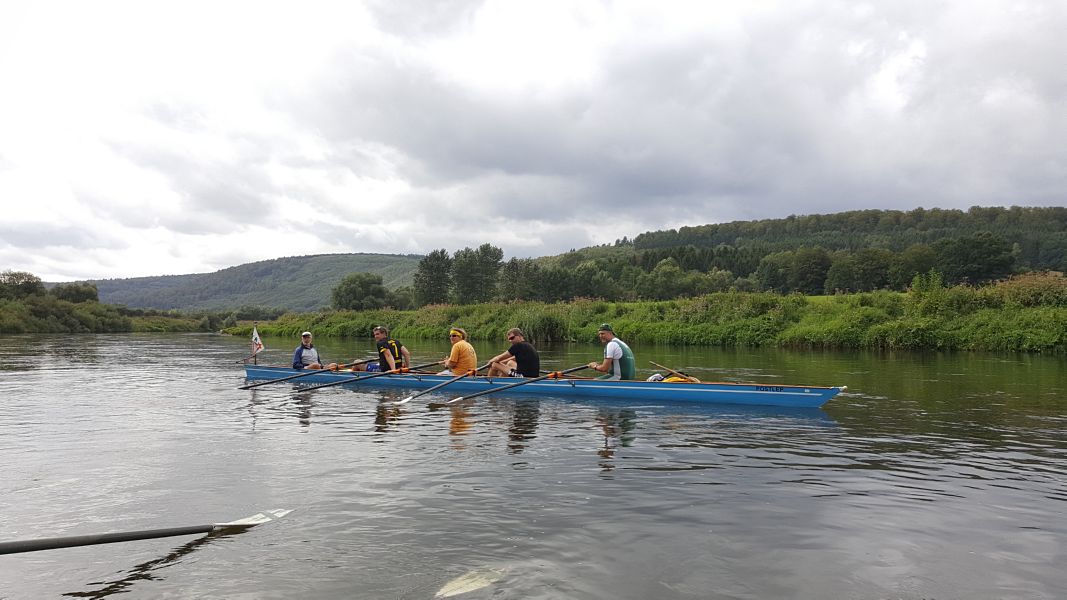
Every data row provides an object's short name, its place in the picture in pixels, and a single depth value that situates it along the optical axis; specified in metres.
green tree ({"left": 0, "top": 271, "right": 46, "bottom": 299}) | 76.23
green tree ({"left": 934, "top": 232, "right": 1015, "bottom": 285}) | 62.03
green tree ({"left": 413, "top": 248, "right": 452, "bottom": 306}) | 96.31
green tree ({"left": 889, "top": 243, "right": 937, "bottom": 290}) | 71.62
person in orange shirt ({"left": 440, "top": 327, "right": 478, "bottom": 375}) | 18.23
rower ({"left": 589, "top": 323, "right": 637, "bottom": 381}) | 16.36
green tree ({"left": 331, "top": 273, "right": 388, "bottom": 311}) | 92.00
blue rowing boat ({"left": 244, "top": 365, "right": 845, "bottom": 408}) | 14.38
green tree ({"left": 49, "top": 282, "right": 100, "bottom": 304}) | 85.56
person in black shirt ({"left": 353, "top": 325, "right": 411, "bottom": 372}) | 19.55
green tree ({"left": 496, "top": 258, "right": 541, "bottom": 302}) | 95.25
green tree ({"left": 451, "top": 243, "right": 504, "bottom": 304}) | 95.56
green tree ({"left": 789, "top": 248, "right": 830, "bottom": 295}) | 87.00
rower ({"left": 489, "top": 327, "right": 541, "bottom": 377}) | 17.42
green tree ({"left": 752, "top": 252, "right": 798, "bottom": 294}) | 92.48
